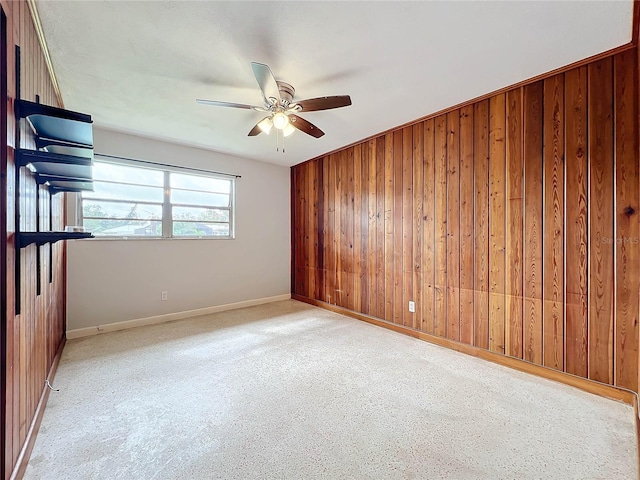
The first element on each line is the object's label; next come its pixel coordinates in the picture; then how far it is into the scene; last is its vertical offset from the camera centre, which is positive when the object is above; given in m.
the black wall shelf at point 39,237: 1.32 +0.02
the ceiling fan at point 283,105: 1.93 +1.09
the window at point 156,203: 3.44 +0.51
